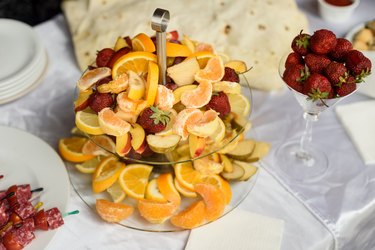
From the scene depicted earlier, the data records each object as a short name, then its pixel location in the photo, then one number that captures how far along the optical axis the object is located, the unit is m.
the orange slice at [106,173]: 1.10
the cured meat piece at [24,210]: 1.02
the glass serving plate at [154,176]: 1.03
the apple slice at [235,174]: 1.14
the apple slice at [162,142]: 0.98
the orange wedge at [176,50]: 1.07
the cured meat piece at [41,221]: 1.01
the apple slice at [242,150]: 1.18
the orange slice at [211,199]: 1.06
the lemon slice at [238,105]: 1.12
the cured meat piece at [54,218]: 1.02
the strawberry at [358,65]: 0.96
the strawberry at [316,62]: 0.98
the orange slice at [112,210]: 1.07
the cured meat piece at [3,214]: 1.01
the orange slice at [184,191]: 1.10
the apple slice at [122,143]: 1.00
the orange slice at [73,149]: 1.19
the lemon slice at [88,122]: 1.03
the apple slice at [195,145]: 1.00
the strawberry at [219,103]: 1.04
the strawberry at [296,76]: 0.99
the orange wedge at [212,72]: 1.04
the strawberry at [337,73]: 0.96
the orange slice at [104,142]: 1.04
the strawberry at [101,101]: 1.02
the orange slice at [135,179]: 1.08
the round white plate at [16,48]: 1.39
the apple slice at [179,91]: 1.03
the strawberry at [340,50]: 1.00
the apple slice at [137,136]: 0.98
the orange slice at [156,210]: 1.04
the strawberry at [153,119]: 0.98
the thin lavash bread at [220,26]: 1.43
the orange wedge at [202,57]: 1.08
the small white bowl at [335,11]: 1.57
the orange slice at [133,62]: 1.05
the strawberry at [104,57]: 1.11
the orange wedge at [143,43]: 1.10
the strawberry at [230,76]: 1.08
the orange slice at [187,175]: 1.10
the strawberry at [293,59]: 1.03
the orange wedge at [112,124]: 0.98
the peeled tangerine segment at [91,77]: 1.07
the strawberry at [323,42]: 0.99
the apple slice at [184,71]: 1.04
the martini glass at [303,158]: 1.20
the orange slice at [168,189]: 1.08
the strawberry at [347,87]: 0.96
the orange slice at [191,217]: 1.05
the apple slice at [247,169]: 1.15
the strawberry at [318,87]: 0.96
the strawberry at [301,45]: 1.03
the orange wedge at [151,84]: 1.00
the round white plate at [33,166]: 1.10
